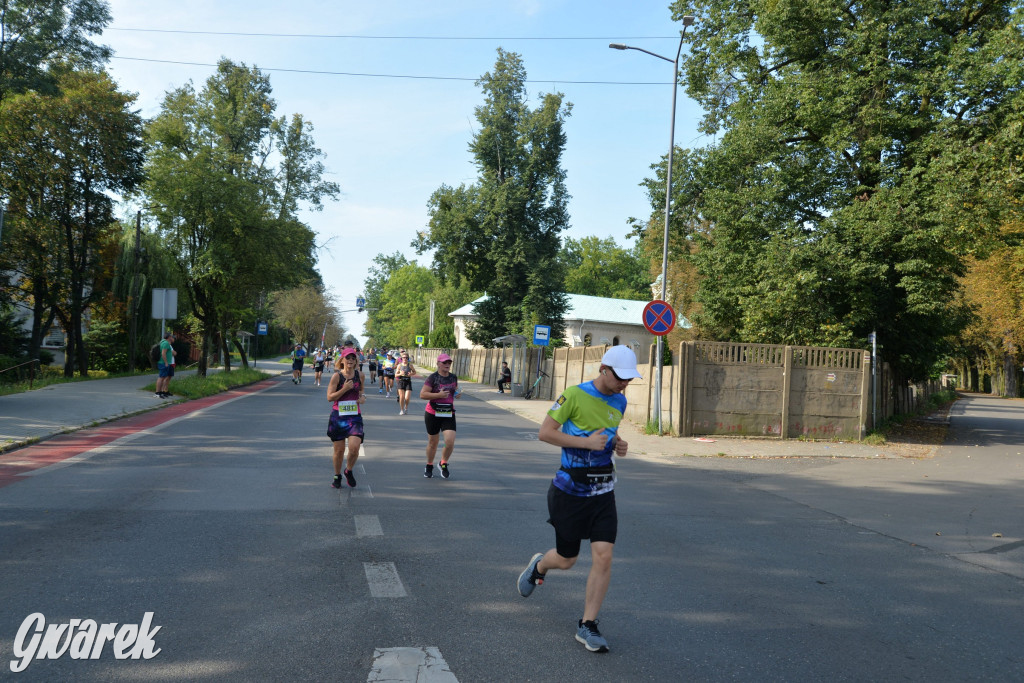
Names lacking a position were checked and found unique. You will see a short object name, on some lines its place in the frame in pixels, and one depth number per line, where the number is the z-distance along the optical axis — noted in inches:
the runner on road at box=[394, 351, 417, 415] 885.2
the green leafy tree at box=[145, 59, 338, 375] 1154.7
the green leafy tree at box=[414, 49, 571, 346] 1985.7
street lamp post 817.5
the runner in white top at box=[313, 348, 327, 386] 1454.2
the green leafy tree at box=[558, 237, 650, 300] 4010.8
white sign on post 936.9
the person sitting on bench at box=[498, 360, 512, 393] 1470.2
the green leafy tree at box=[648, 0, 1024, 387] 730.8
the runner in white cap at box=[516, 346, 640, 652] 183.2
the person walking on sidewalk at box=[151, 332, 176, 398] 885.8
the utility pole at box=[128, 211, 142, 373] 1325.0
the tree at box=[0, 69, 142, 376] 1162.6
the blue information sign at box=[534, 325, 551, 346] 1201.0
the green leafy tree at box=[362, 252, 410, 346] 5024.6
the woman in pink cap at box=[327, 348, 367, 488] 384.2
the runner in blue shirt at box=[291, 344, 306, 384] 1424.7
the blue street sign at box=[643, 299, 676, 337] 706.8
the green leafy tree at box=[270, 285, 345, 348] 3435.0
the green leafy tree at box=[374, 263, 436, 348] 4168.3
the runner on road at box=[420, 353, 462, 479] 426.6
